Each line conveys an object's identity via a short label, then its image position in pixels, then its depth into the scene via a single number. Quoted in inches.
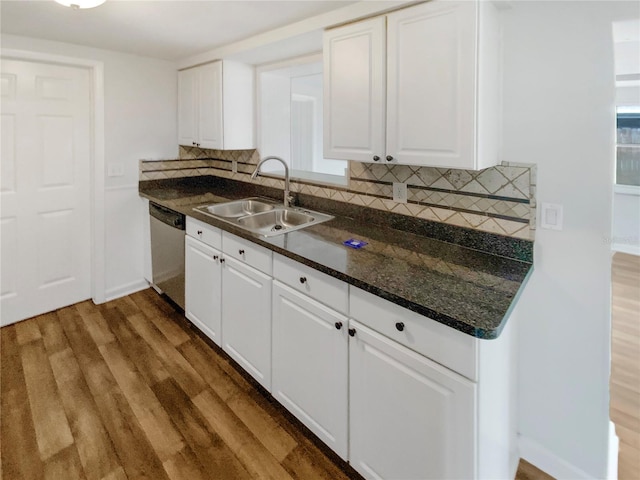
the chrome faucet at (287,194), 103.6
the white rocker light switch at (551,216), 61.0
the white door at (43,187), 108.6
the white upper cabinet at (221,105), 116.9
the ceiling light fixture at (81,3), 64.9
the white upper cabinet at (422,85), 57.6
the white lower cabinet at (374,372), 46.8
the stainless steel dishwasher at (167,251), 110.8
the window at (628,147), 111.0
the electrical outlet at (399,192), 81.4
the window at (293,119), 122.8
